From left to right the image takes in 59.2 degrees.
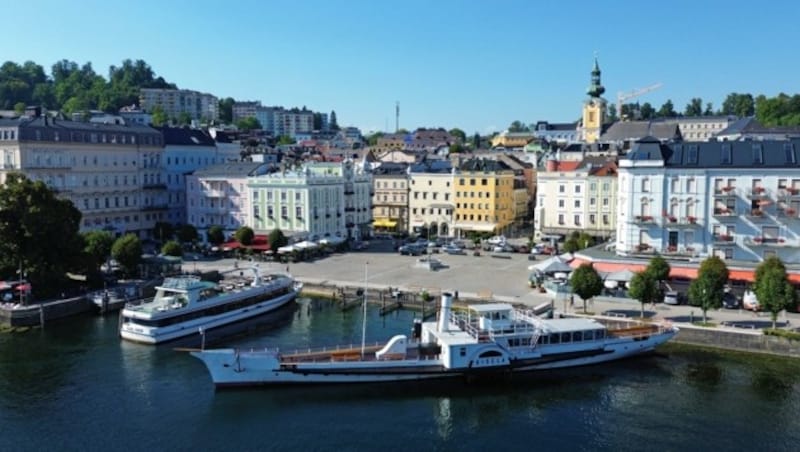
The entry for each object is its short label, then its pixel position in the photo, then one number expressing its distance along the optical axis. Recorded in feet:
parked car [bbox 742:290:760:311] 148.77
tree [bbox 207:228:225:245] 235.87
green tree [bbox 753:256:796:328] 131.95
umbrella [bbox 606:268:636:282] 161.36
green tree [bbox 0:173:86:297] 163.53
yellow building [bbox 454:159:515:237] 276.41
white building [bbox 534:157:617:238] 241.76
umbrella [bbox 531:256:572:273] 174.16
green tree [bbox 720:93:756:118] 634.84
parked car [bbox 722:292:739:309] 153.28
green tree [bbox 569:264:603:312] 148.36
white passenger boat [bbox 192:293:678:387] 115.75
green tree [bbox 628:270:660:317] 143.95
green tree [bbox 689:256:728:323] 139.44
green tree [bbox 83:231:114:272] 181.11
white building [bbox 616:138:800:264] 162.61
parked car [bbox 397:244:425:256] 238.68
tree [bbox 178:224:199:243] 239.50
